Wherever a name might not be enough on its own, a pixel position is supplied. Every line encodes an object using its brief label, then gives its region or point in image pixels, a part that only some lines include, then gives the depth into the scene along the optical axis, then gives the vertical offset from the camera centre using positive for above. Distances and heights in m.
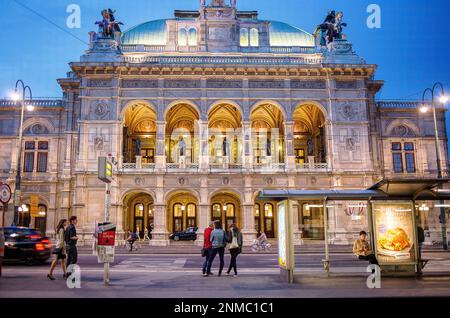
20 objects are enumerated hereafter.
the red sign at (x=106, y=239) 11.84 -0.23
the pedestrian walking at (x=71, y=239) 13.23 -0.24
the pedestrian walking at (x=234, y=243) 14.97 -0.49
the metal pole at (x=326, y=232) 13.35 -0.13
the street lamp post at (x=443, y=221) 22.99 +0.32
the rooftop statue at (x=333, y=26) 39.78 +19.20
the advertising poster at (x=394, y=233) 13.80 -0.19
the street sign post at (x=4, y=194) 13.50 +1.26
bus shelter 13.33 +0.41
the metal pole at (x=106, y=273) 11.85 -1.18
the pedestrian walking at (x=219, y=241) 14.73 -0.41
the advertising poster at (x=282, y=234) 12.91 -0.17
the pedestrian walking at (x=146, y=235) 37.28 -0.45
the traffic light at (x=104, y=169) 13.23 +1.94
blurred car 17.62 -0.59
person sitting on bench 13.44 -0.74
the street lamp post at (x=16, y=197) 26.30 +2.22
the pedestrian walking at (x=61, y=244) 13.41 -0.40
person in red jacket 14.85 -0.51
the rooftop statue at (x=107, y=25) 38.78 +19.04
